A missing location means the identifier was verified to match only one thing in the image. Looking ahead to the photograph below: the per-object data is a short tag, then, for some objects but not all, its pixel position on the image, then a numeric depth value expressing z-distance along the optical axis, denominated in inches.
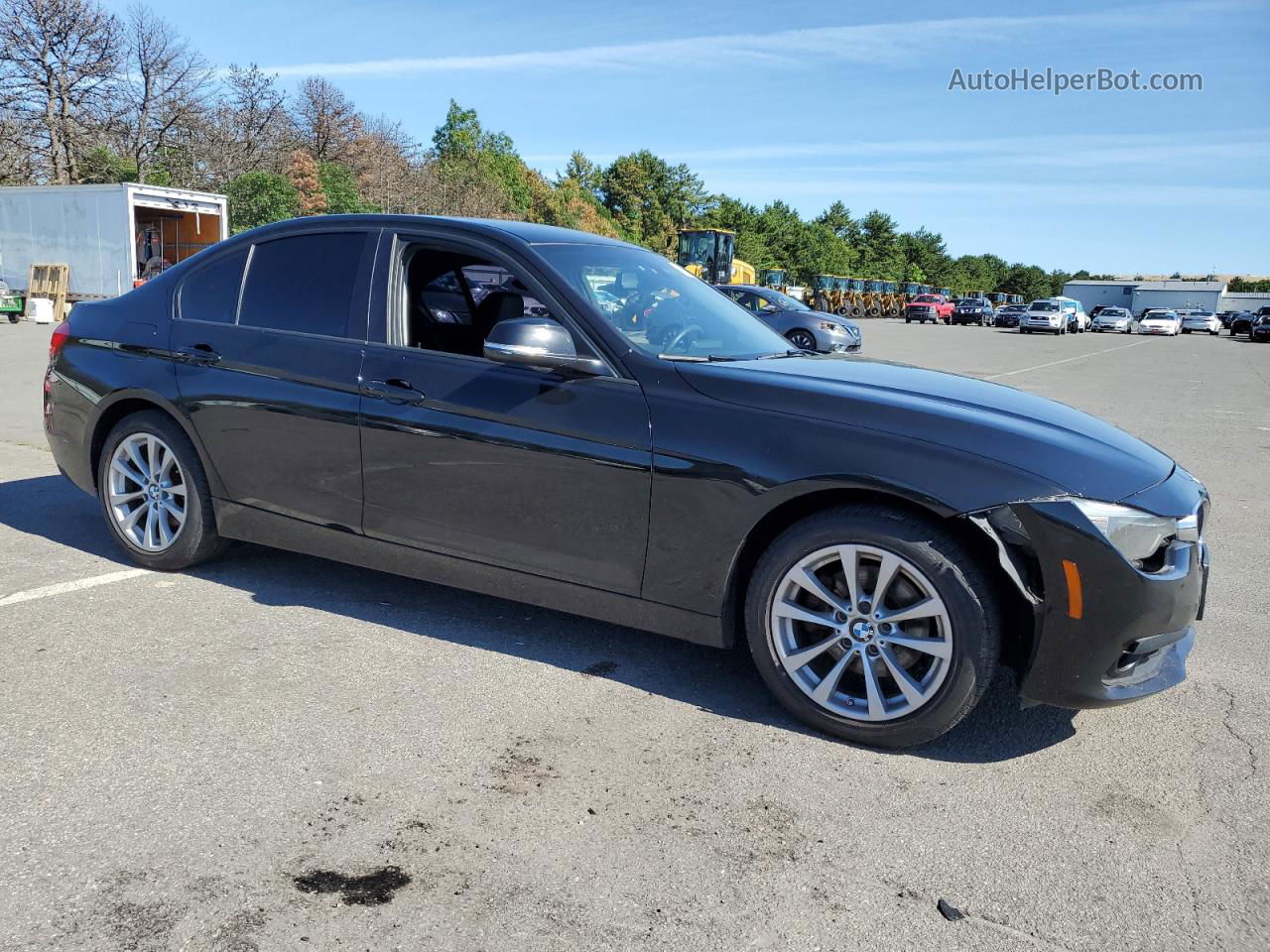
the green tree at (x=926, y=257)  4425.4
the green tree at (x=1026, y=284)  6289.4
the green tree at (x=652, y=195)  3294.8
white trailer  946.7
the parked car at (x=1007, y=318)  2289.6
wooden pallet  983.0
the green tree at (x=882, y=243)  3973.9
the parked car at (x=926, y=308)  2544.3
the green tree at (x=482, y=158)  2308.1
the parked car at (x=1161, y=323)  2271.2
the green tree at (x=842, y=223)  3973.9
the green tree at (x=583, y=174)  3398.1
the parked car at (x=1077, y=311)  2079.2
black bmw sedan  125.0
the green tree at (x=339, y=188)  1836.7
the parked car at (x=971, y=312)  2504.9
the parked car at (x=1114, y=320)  2409.0
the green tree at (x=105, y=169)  1724.9
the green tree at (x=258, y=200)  1630.2
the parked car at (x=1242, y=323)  2151.8
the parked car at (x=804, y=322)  853.8
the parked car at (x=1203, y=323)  2449.6
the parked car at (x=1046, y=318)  1990.7
